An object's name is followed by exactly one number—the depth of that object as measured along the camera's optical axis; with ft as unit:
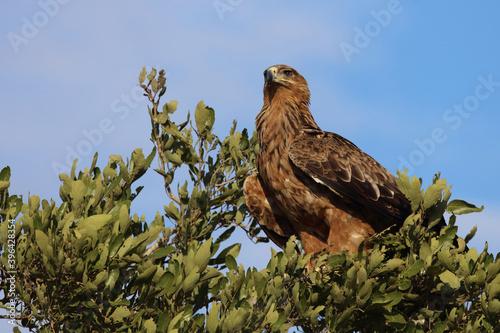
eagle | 51.55
